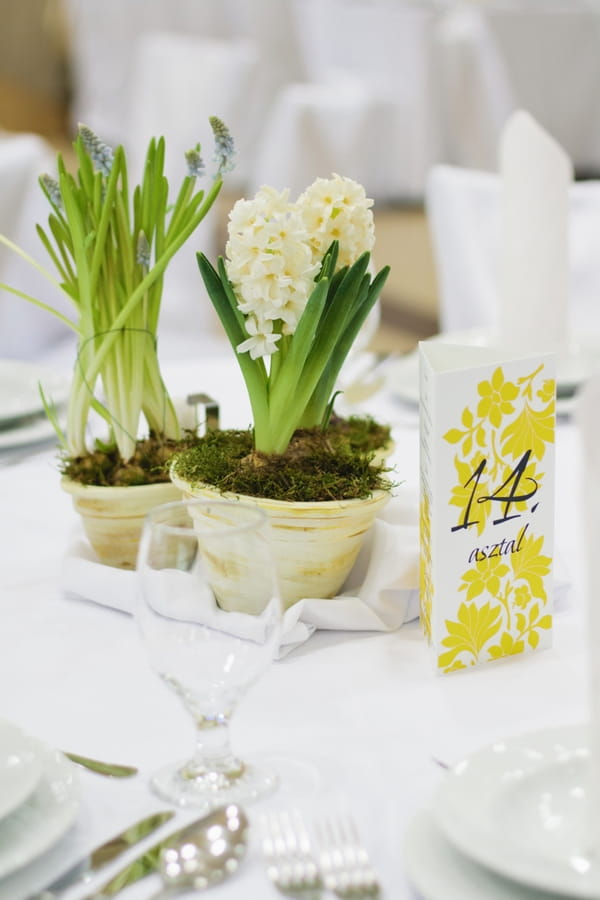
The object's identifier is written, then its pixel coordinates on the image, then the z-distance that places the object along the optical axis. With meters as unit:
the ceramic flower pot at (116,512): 1.46
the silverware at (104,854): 1.13
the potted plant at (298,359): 1.33
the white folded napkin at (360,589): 1.39
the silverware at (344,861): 1.12
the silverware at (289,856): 1.12
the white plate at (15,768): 1.14
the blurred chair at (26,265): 2.88
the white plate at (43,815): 1.12
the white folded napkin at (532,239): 1.81
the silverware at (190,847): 1.13
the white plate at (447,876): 1.09
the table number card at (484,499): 1.31
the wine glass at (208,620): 1.19
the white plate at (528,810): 1.06
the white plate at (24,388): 1.83
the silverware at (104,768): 1.23
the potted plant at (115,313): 1.44
